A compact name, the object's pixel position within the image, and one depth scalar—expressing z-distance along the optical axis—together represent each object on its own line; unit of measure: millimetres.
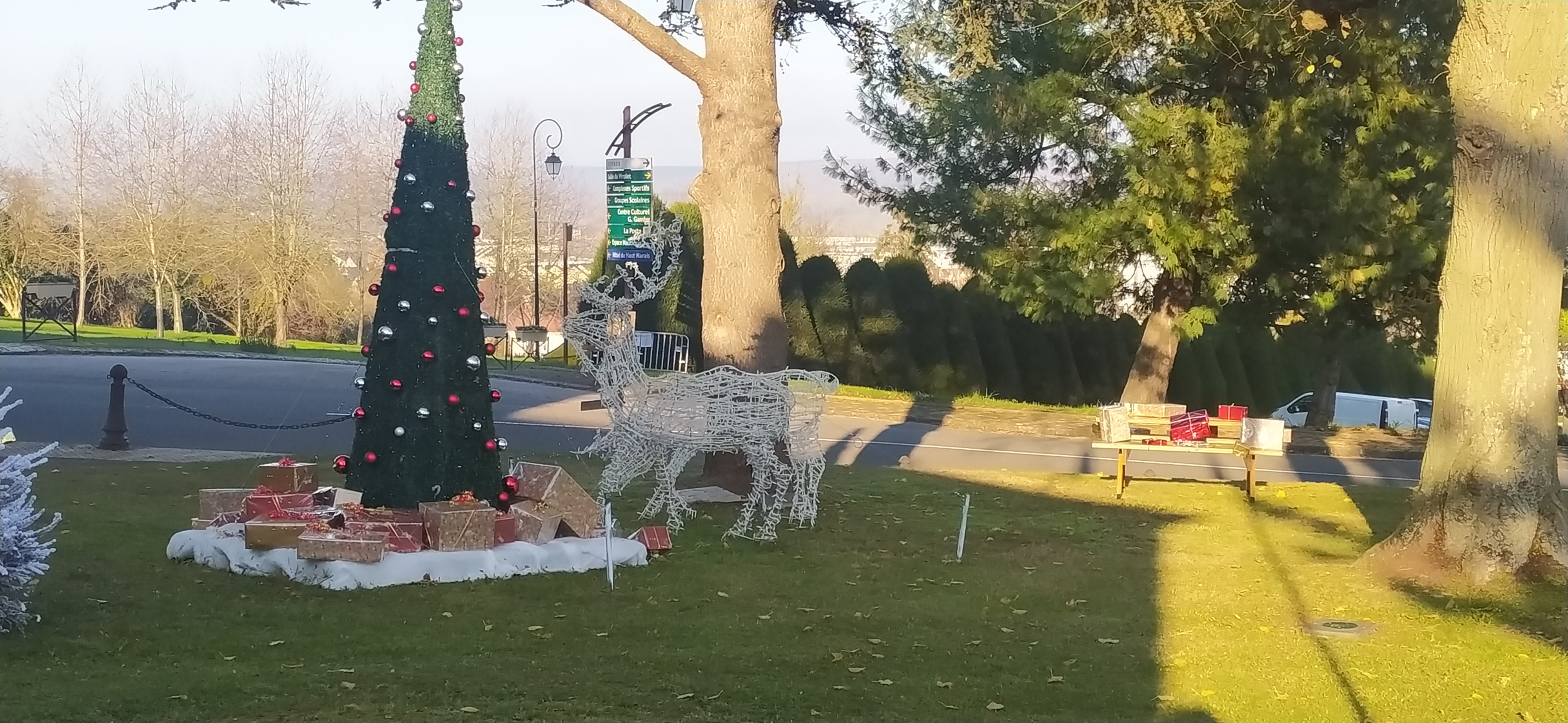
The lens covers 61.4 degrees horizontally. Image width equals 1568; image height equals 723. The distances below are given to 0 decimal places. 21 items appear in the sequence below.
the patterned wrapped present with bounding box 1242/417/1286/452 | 12117
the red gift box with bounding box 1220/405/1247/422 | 12445
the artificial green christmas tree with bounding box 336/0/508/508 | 8383
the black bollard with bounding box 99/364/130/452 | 13453
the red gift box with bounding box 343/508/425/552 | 7797
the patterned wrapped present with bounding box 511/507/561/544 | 8211
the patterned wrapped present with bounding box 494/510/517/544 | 8109
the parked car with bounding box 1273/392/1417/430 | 28875
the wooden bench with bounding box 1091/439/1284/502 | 12125
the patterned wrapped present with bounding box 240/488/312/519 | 8242
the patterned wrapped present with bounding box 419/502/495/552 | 7797
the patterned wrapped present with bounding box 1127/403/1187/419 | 12867
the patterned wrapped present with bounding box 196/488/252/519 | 8438
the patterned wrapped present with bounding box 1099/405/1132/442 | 12367
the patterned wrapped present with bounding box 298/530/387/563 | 7387
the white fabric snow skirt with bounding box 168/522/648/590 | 7383
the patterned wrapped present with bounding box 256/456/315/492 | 8625
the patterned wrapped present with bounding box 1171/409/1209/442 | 12133
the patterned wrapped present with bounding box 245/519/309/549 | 7637
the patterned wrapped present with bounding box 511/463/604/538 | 8547
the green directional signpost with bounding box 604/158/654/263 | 25203
